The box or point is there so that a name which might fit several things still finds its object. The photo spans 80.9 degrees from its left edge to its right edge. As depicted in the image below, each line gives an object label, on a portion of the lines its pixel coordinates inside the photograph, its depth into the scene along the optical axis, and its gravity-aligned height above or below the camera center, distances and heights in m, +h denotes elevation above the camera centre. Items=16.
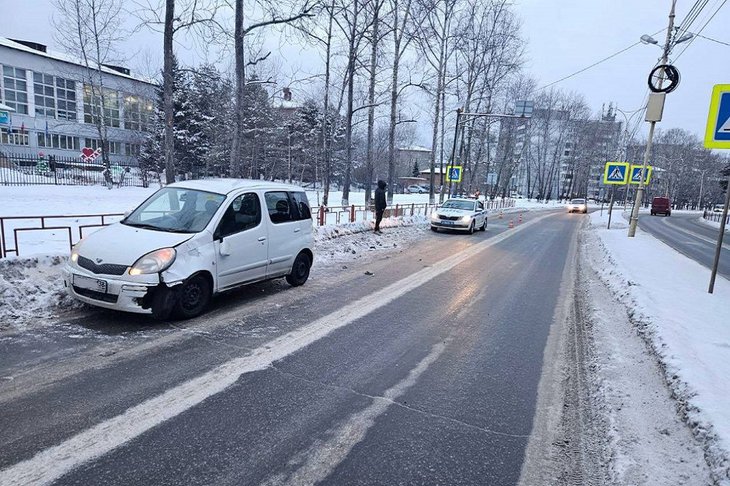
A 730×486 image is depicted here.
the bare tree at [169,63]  11.48 +2.85
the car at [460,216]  18.97 -1.37
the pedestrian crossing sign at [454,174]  28.59 +0.75
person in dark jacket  16.32 -0.81
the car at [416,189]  81.09 -1.28
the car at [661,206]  52.97 -1.24
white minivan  5.29 -1.07
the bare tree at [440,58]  28.53 +8.97
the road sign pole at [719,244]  7.39 -0.81
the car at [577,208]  47.72 -1.80
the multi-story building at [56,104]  47.06 +7.02
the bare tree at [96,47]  28.83 +8.04
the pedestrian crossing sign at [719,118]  7.39 +1.41
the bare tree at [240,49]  13.38 +3.86
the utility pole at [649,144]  16.73 +2.10
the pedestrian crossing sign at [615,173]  21.09 +1.02
